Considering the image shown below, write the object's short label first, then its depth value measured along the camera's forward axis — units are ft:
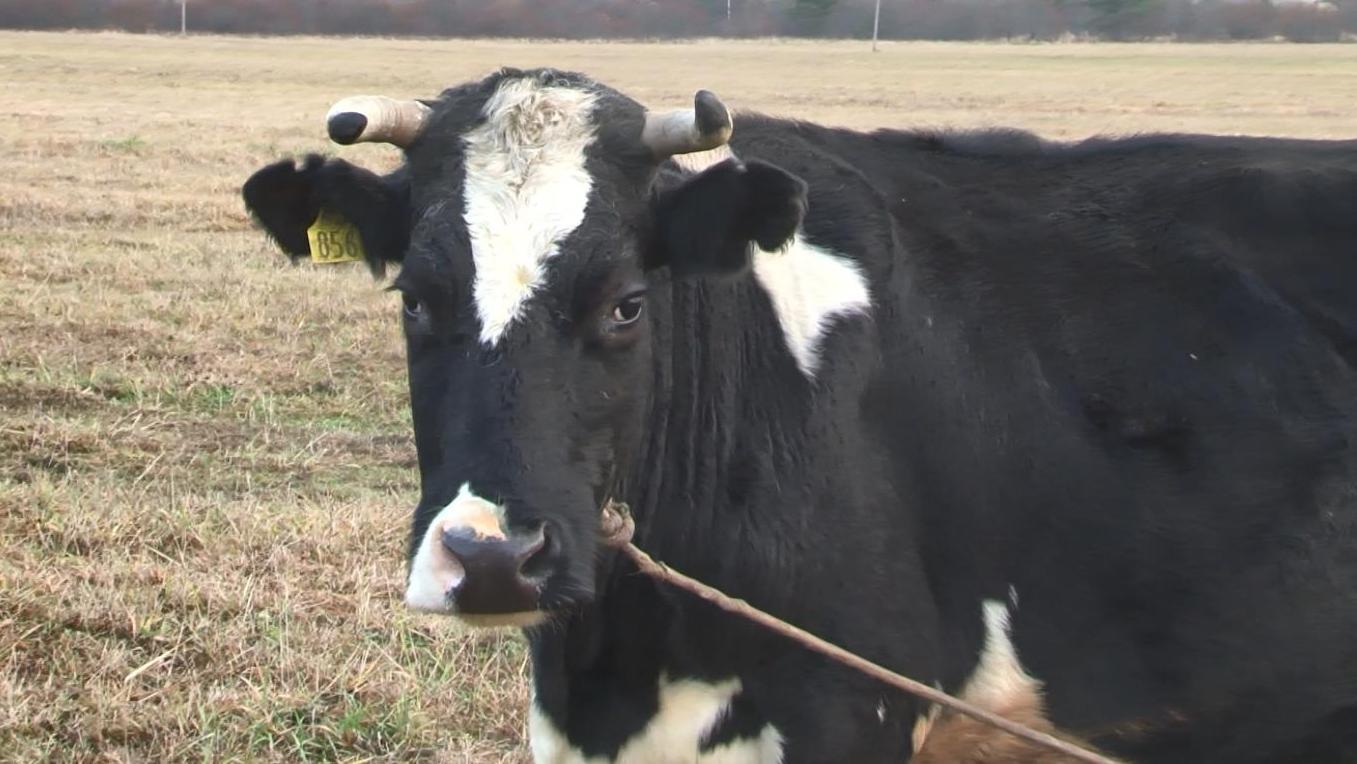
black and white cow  22.43
